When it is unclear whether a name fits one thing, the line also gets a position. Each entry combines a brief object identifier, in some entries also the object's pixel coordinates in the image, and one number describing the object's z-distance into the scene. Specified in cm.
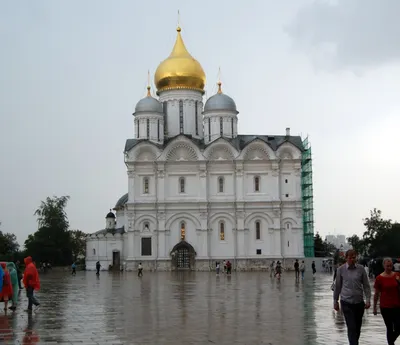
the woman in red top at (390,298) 952
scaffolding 6944
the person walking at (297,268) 3825
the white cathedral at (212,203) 5822
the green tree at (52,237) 7375
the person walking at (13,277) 1792
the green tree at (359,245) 6559
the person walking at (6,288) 1652
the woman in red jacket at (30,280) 1667
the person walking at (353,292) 941
